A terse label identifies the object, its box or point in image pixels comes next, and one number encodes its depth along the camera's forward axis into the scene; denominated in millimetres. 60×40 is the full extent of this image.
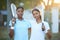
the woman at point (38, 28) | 4141
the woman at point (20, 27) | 4176
